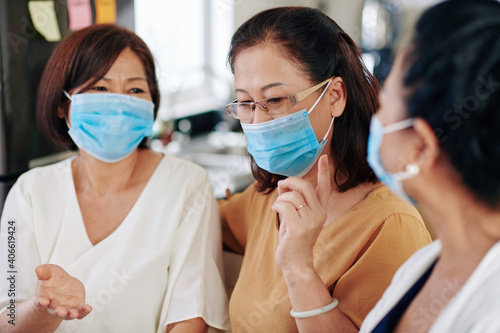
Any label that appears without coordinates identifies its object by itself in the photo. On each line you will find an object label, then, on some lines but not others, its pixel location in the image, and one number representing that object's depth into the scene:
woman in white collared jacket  0.73
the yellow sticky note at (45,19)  1.84
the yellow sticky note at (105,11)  2.11
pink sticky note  2.00
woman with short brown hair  1.52
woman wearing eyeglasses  1.15
